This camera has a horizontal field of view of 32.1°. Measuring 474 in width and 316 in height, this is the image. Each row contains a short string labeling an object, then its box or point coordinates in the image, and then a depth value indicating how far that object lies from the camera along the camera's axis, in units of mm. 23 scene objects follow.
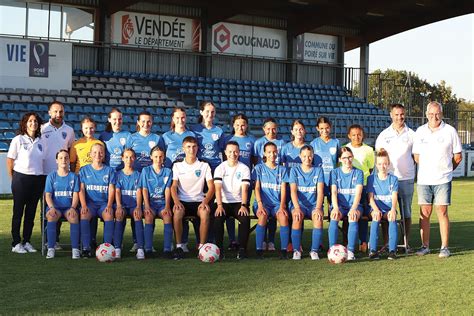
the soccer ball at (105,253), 8789
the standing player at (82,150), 9867
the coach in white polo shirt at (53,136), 9844
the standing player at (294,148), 9953
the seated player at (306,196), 9328
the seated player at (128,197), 9289
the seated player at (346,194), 9352
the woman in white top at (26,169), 9688
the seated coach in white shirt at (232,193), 9391
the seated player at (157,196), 9336
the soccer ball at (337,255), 8867
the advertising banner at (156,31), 28766
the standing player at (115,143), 9828
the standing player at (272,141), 10055
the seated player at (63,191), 9258
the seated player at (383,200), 9438
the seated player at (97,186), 9344
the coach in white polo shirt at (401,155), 10008
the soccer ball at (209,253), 8883
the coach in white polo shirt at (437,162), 9602
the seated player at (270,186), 9555
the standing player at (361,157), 10148
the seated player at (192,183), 9477
